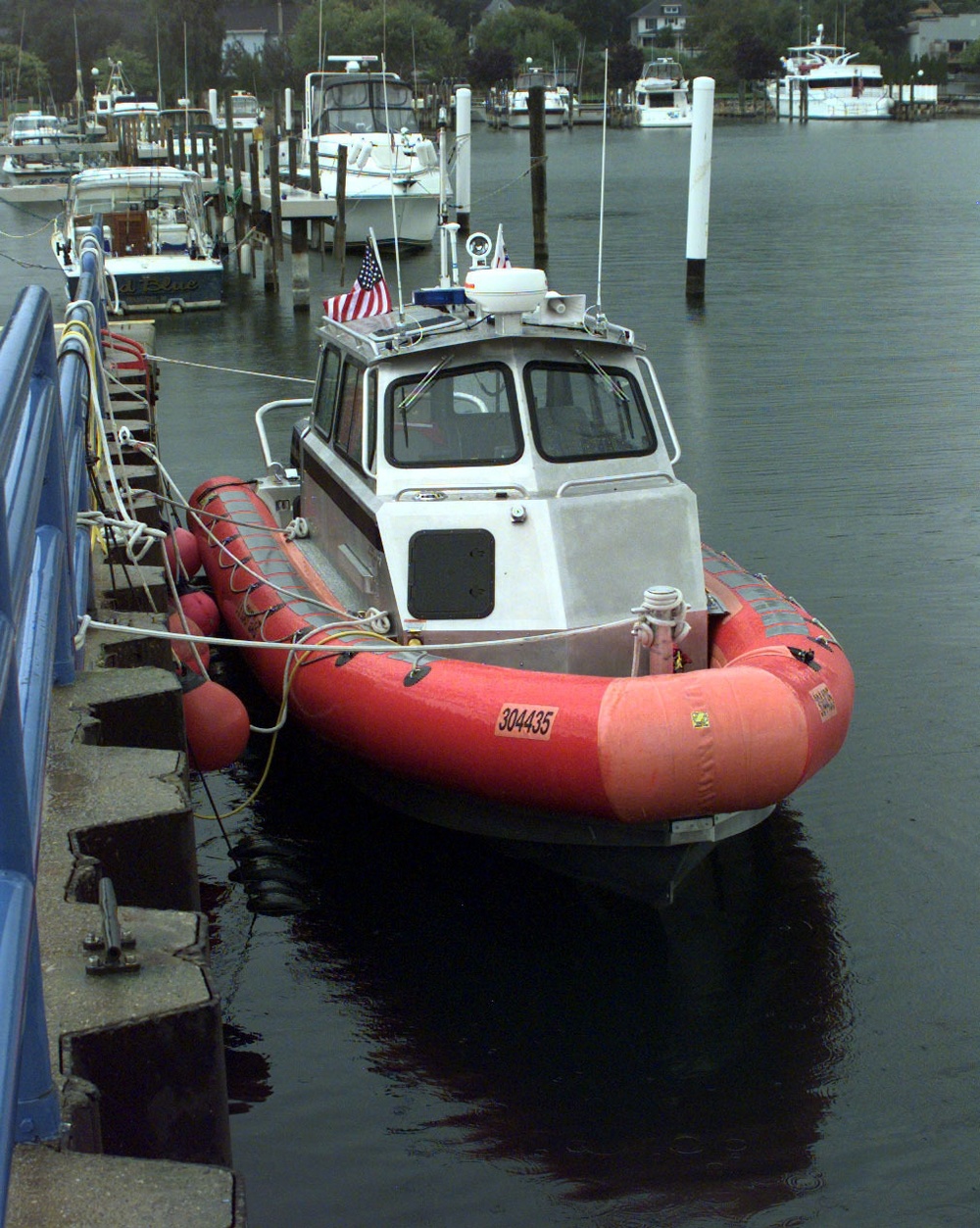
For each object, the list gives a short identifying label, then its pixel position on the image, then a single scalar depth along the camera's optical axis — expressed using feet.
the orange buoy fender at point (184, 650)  26.53
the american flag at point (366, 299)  31.50
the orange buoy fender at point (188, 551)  34.73
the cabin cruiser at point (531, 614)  20.89
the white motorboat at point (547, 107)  306.76
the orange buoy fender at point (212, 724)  23.35
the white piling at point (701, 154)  75.77
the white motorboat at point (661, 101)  323.98
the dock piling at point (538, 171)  86.38
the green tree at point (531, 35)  366.63
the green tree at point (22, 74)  295.28
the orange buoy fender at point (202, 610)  30.58
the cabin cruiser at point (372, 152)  111.55
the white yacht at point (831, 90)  325.21
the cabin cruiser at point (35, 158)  174.40
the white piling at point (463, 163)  102.37
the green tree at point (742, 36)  354.13
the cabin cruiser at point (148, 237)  85.76
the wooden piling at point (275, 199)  89.10
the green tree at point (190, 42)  246.06
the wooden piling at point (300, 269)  86.58
